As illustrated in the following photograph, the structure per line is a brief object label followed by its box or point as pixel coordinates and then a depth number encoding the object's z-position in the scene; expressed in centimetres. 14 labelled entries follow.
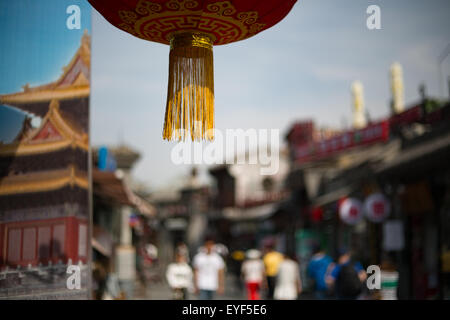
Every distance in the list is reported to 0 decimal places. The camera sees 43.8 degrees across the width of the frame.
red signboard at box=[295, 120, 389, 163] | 2012
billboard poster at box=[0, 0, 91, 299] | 561
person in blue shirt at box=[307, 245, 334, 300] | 1147
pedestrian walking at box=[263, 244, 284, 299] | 1382
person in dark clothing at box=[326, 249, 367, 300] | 878
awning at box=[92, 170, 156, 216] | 1132
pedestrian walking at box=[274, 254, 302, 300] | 1087
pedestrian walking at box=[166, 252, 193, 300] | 1084
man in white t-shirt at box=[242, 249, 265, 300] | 1236
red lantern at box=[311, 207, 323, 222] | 2105
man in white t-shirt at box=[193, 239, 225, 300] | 1042
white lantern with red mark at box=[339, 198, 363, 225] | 1501
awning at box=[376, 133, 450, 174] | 1117
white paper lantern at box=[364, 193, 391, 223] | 1368
